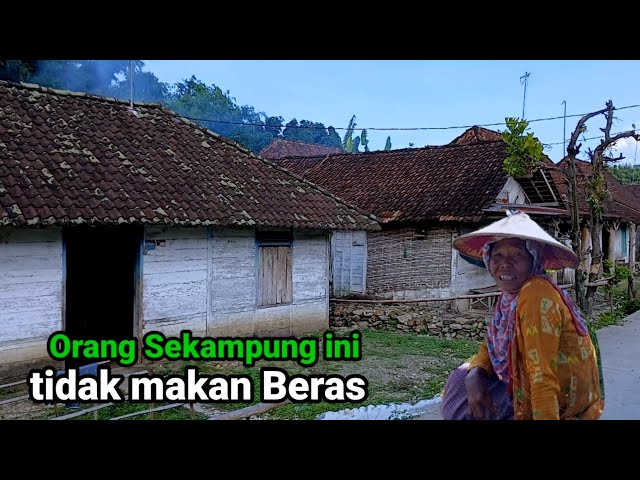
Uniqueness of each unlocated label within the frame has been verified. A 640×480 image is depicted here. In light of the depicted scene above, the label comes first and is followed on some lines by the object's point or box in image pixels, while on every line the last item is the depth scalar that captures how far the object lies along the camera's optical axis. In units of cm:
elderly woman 248
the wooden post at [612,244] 1587
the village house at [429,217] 1013
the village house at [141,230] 547
